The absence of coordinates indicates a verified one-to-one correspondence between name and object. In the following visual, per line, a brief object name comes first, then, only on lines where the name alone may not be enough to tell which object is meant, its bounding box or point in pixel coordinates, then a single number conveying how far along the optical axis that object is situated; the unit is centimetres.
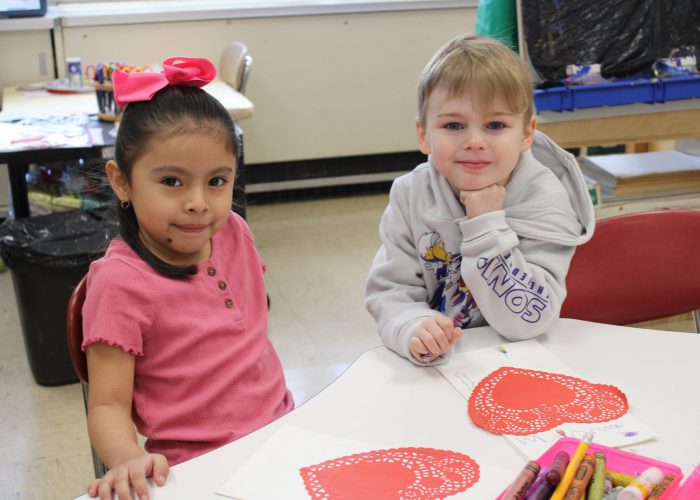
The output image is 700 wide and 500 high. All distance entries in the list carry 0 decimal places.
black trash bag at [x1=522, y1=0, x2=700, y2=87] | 249
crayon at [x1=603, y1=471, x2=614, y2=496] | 79
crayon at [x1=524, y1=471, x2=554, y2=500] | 77
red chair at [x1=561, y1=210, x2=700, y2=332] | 145
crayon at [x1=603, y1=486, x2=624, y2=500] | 77
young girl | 110
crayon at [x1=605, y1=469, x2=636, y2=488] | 81
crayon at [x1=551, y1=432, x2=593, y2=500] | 76
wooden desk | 246
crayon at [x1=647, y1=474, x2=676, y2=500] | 77
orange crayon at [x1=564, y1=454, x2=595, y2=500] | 77
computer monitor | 364
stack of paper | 262
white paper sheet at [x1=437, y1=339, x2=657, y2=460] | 95
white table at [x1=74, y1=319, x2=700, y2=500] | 92
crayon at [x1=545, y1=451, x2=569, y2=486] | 79
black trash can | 238
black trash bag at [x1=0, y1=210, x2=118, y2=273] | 237
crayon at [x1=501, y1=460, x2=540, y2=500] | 77
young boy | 124
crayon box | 85
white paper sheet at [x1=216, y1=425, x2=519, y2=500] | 85
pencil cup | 271
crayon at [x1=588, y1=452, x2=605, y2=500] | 77
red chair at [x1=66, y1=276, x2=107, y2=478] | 116
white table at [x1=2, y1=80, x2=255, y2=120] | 288
